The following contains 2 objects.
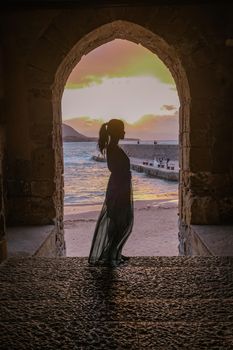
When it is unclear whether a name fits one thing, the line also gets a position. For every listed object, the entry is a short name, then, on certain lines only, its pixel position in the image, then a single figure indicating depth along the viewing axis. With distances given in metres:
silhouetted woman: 3.35
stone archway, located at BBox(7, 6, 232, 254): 4.79
